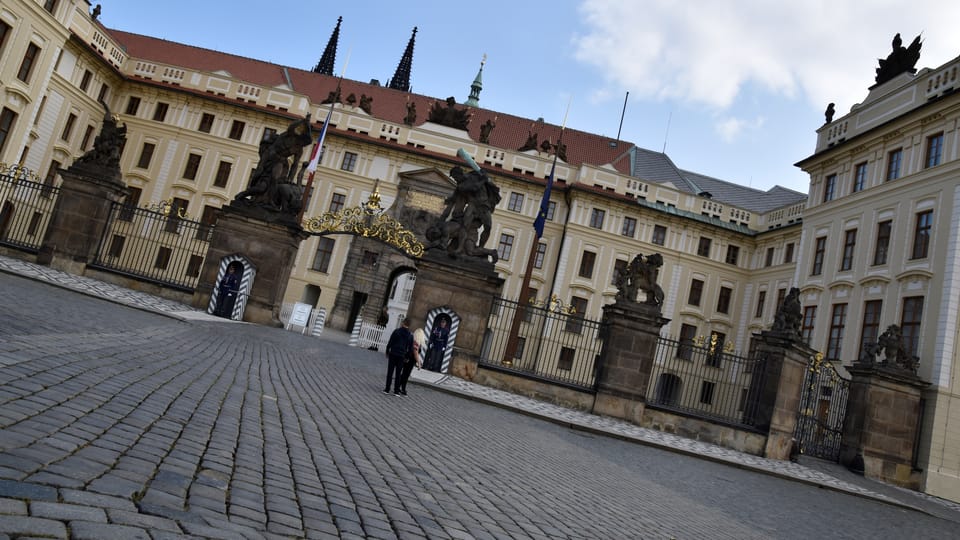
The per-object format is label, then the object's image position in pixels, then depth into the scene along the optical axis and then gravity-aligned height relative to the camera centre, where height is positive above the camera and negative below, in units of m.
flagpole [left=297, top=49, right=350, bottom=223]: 24.28 +5.44
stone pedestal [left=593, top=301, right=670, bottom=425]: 16.69 +0.63
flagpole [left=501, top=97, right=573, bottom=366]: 18.05 +1.15
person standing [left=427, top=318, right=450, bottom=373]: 17.78 -0.13
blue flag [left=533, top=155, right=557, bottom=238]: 22.09 +4.91
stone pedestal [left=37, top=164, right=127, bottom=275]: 18.98 +0.99
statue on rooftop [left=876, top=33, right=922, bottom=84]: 29.53 +17.48
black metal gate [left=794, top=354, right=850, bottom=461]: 18.33 +0.27
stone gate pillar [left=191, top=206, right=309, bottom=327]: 19.48 +1.38
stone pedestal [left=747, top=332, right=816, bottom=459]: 16.30 +0.82
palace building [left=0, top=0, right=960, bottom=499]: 39.81 +9.53
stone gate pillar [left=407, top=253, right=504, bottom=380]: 17.91 +1.33
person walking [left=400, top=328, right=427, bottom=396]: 11.40 -0.59
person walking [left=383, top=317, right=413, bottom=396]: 11.09 -0.35
